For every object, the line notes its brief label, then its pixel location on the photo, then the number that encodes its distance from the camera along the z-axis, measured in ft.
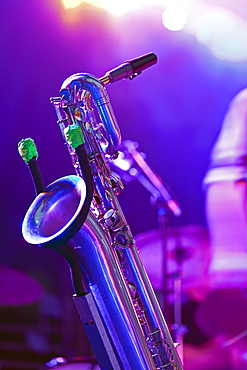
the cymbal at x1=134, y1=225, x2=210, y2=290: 27.30
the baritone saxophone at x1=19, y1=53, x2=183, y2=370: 11.11
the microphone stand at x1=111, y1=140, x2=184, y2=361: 26.96
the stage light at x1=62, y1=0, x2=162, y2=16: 28.36
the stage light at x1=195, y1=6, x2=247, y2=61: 29.19
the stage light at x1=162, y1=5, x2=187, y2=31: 28.80
